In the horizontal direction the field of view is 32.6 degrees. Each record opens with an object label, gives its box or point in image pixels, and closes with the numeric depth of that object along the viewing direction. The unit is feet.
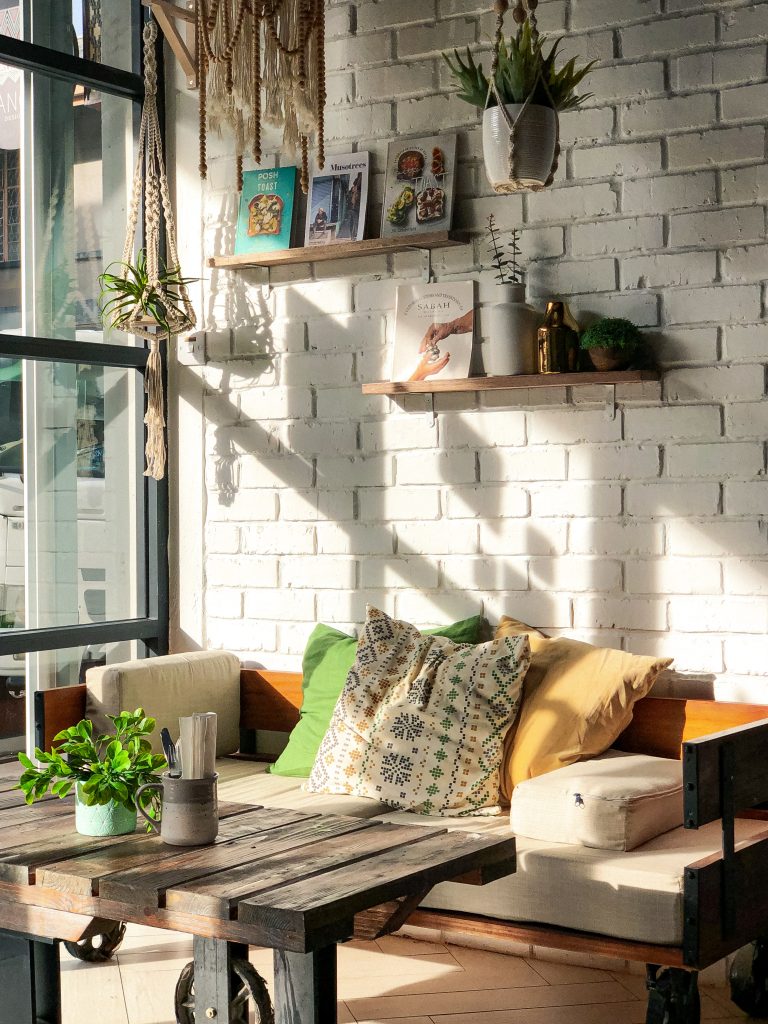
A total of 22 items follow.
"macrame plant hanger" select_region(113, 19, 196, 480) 13.66
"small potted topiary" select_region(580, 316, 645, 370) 11.11
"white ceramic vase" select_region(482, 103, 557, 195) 10.57
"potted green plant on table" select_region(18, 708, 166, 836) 7.95
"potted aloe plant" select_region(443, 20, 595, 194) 10.55
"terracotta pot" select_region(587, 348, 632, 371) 11.16
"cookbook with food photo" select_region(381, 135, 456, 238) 12.40
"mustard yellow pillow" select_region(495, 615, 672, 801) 10.59
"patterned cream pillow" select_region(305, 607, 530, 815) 10.55
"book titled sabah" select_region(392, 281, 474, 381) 12.39
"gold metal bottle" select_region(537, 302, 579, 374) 11.55
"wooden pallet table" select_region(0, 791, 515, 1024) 6.72
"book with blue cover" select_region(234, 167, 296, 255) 13.42
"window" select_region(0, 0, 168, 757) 12.98
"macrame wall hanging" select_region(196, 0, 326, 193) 10.15
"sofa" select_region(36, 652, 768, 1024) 8.24
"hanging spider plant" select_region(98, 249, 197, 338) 13.30
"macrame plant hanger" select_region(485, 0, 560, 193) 10.51
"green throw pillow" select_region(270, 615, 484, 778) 12.03
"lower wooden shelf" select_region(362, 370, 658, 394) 11.20
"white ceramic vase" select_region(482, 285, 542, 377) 11.78
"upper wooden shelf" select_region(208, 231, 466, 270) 12.32
